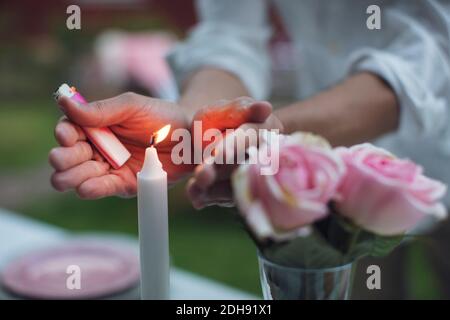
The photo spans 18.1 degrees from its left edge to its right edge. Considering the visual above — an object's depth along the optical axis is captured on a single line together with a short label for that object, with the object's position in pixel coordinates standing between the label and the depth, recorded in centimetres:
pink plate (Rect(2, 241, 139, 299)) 142
